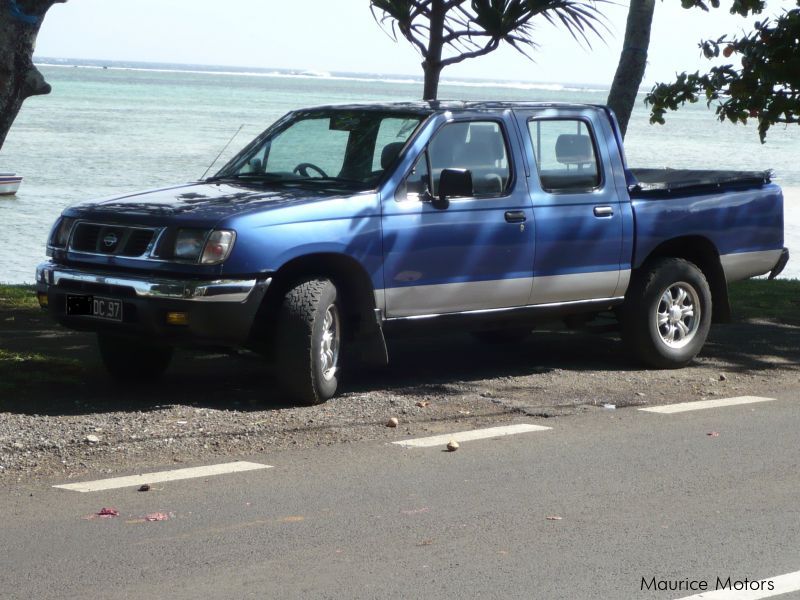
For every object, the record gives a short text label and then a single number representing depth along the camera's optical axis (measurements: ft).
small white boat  185.35
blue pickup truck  40.07
